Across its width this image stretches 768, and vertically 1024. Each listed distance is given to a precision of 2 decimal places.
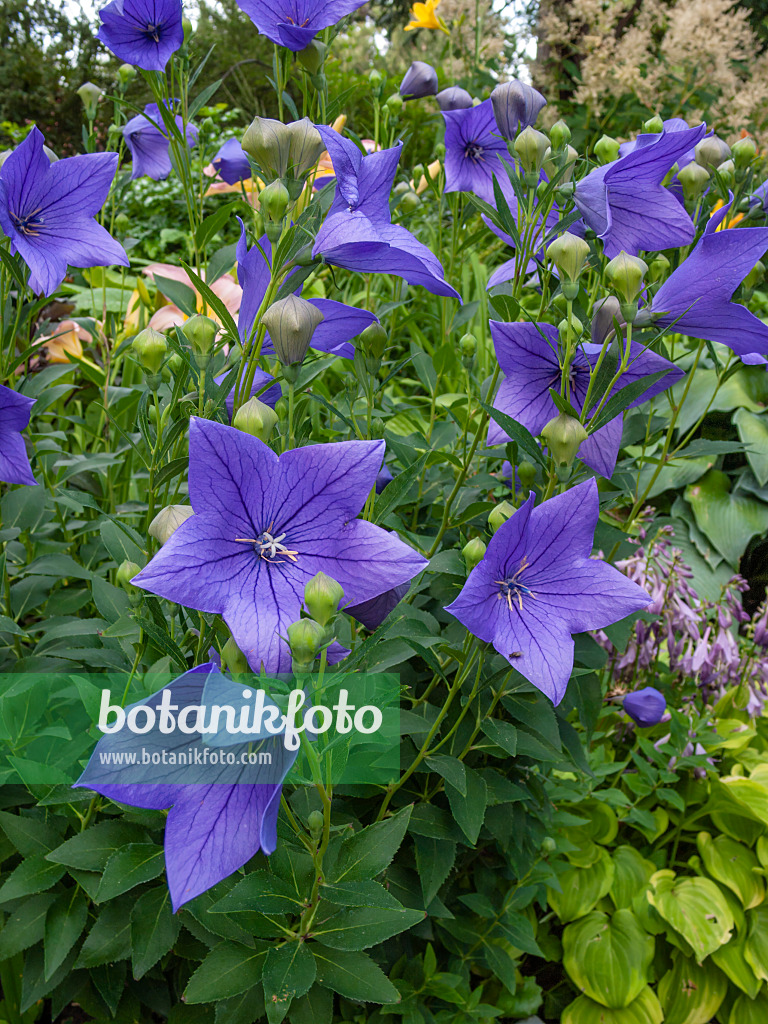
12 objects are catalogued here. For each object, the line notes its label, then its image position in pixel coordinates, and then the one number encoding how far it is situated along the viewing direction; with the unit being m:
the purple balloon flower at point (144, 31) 0.38
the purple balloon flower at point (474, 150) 0.41
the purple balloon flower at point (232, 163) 0.44
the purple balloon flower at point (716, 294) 0.29
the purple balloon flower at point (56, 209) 0.33
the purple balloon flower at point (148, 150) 0.49
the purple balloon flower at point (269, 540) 0.21
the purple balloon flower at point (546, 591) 0.25
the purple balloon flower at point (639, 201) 0.30
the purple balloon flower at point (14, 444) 0.33
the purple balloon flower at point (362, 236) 0.26
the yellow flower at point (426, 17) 1.03
